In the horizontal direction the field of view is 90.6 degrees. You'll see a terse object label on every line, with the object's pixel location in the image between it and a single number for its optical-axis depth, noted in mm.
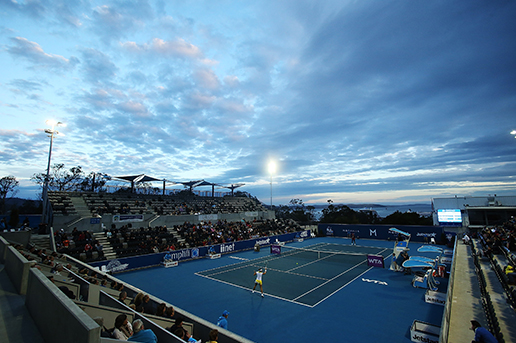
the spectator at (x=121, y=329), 5266
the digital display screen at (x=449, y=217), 40500
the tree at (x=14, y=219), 27922
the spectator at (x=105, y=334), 5048
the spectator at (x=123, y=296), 8057
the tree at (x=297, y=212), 90062
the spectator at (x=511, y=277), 11798
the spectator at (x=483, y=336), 6363
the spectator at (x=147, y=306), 8445
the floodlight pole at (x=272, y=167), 49494
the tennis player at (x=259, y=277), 15203
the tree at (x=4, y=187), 50969
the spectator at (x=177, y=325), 6422
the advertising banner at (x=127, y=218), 28497
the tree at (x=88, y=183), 58219
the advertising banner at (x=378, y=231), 35375
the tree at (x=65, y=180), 55938
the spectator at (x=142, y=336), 5367
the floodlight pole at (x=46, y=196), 25297
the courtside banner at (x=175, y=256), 20562
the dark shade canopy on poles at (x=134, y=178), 39700
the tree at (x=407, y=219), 55688
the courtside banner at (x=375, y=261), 21750
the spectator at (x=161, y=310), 7640
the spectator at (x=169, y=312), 7566
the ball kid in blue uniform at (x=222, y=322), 8704
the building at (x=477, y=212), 41250
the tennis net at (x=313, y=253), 27781
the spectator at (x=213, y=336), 6184
